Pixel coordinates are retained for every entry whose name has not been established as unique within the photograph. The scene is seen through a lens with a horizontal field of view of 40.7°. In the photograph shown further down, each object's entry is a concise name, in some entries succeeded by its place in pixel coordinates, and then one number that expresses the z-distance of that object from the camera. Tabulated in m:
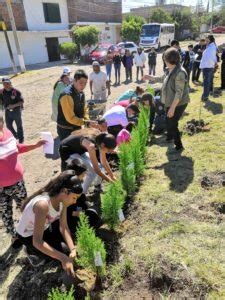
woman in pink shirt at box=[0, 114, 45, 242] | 3.30
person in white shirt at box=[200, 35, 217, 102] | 8.12
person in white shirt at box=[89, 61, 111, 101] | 8.41
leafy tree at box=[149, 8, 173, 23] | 44.48
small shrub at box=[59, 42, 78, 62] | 26.30
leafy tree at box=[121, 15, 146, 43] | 36.06
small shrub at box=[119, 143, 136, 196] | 3.77
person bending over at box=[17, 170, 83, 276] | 2.59
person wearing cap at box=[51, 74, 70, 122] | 6.65
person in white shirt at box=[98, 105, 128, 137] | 5.50
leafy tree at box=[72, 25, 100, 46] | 27.19
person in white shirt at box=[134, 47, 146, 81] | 13.97
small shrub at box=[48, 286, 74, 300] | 1.98
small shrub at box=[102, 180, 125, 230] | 3.17
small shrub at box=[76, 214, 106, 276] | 2.53
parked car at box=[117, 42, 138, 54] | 24.73
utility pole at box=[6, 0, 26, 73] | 19.08
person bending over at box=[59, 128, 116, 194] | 3.58
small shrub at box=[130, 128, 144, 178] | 4.07
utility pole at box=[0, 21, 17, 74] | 24.02
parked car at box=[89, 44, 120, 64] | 22.96
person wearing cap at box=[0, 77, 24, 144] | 6.53
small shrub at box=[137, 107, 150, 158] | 4.71
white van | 29.05
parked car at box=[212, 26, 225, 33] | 50.78
